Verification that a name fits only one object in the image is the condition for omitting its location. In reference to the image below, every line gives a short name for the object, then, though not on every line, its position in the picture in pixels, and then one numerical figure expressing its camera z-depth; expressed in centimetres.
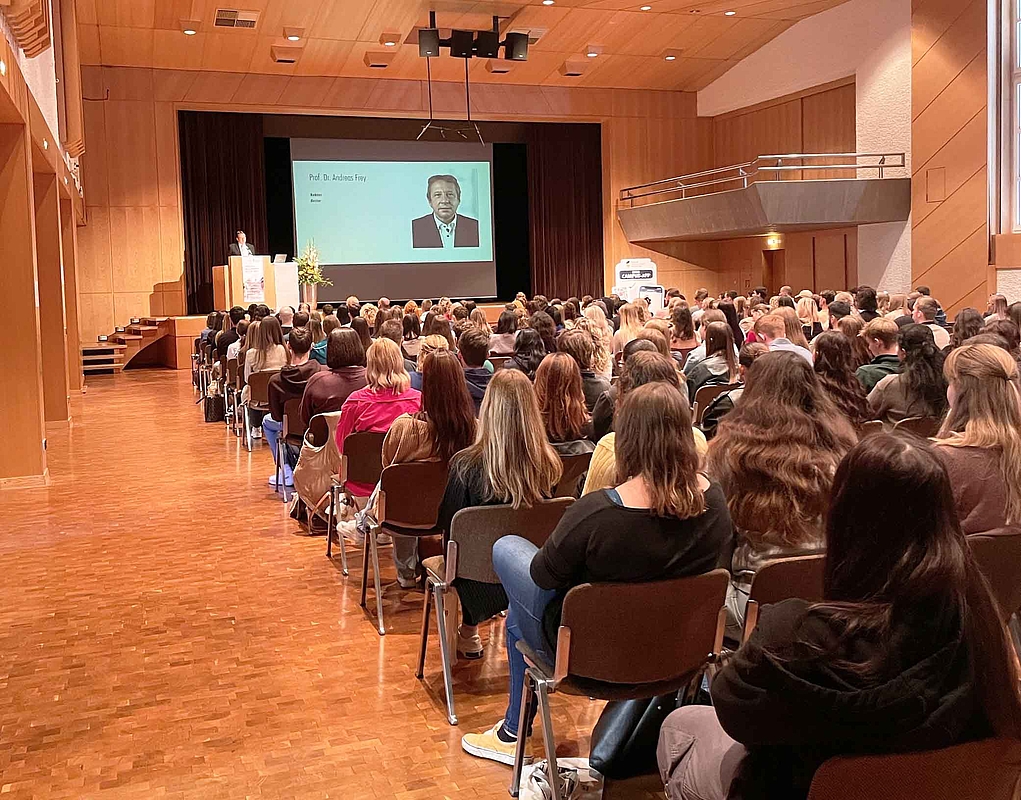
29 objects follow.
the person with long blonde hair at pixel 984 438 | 341
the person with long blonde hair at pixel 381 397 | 542
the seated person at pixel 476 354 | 600
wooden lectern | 1728
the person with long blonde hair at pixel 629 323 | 834
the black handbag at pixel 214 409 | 1180
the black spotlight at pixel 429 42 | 1789
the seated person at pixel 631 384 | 346
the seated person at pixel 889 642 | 167
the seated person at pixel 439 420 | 432
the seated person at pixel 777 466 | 304
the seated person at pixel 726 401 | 536
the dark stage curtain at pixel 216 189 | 2086
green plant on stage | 1948
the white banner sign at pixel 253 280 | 1727
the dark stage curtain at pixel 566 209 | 2377
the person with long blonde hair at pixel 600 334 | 614
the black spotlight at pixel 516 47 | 1864
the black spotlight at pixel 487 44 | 1856
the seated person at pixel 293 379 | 752
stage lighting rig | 1808
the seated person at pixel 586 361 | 559
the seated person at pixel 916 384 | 509
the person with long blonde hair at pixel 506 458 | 364
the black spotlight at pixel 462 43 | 1838
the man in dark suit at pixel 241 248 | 1800
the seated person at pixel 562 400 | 436
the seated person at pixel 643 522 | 268
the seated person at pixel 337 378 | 647
